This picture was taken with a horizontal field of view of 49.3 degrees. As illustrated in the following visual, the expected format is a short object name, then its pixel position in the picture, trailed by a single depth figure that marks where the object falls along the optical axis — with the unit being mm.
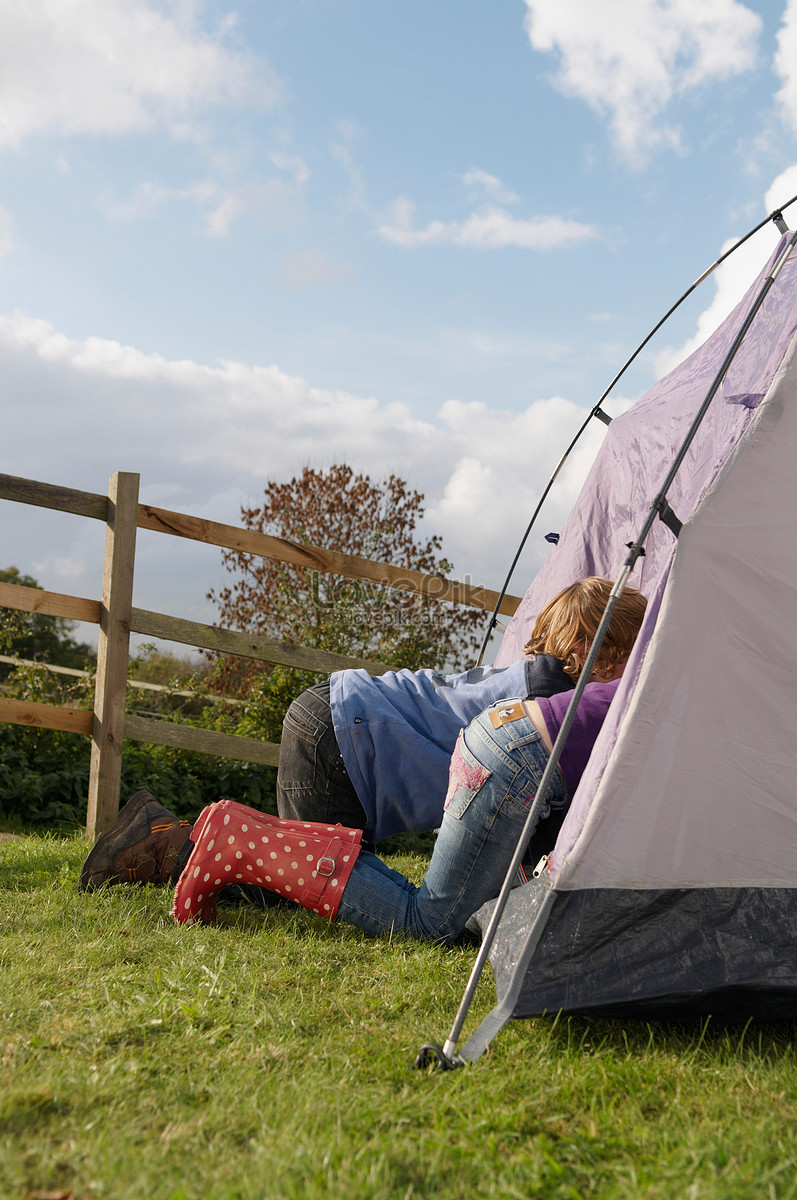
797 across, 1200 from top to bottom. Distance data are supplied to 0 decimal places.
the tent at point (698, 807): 1776
